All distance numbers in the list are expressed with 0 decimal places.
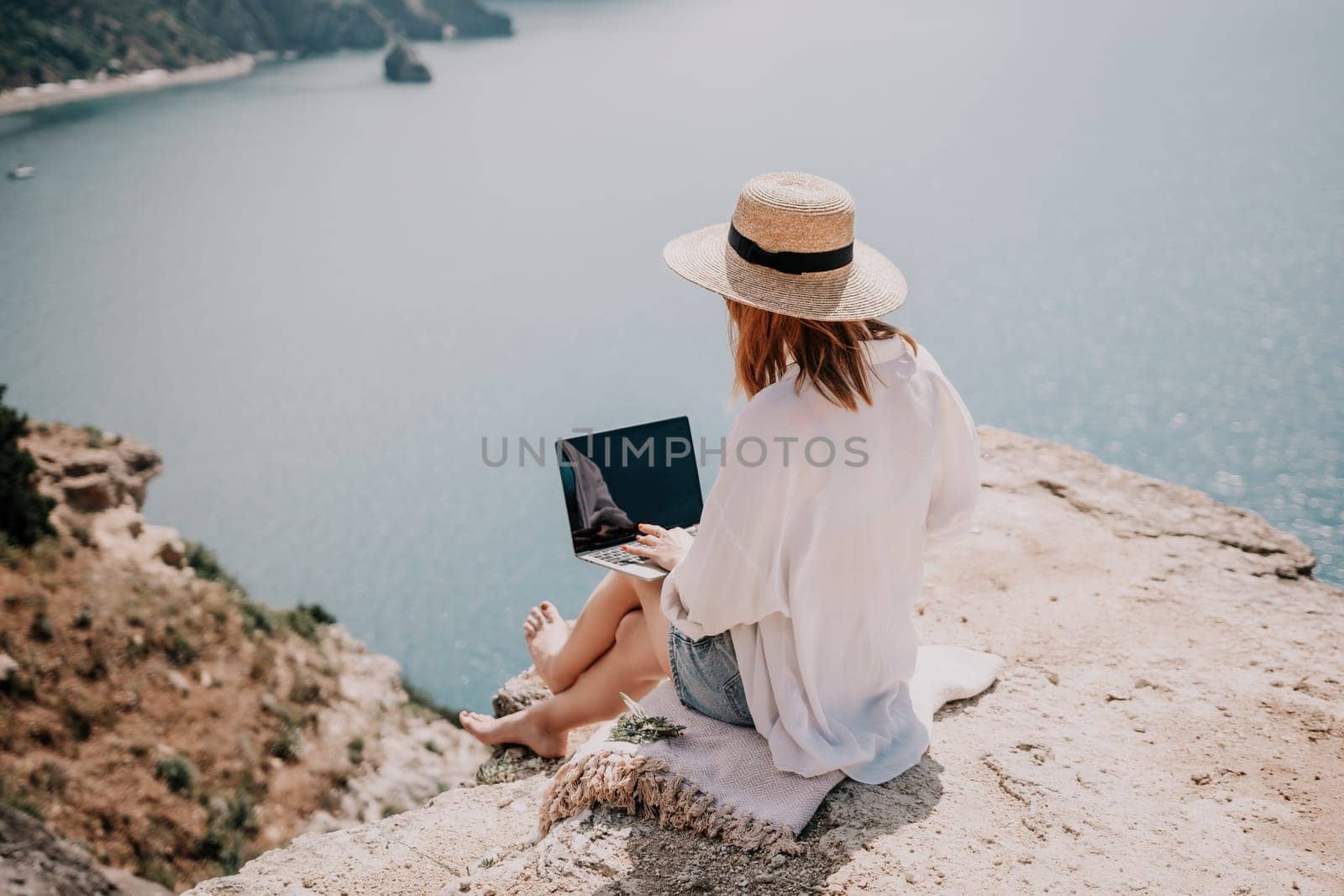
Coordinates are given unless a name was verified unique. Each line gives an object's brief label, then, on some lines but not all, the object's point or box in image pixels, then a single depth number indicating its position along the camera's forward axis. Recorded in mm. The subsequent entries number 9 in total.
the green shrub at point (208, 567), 9250
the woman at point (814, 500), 1770
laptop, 2410
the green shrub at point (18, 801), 5289
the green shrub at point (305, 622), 8891
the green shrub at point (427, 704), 8898
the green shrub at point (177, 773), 6273
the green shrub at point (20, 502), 7820
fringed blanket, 1903
